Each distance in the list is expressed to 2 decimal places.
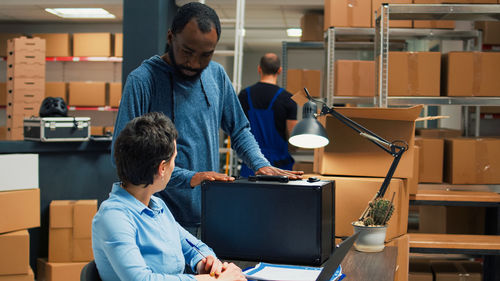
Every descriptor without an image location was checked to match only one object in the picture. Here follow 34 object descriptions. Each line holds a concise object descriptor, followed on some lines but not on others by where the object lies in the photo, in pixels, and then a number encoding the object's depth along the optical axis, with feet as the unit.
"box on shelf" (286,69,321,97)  17.15
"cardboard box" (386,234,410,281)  7.26
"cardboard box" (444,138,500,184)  10.91
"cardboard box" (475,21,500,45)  13.47
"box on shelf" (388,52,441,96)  11.00
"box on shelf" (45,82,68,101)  24.23
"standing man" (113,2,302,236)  5.41
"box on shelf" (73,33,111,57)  24.44
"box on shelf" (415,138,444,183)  11.18
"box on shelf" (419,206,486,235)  11.93
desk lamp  6.04
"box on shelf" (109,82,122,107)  24.23
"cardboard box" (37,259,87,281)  12.22
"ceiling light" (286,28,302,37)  29.73
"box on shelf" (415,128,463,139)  12.39
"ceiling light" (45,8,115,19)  24.20
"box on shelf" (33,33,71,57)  24.88
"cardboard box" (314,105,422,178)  7.59
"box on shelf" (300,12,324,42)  19.27
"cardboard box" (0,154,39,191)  11.38
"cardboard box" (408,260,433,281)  10.46
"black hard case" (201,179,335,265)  4.84
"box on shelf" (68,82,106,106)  24.11
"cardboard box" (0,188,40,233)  11.31
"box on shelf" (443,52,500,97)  10.94
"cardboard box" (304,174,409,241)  7.24
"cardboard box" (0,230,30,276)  11.18
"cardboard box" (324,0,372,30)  13.38
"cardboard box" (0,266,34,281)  11.30
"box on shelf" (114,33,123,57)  24.56
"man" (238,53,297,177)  12.69
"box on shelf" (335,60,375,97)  13.55
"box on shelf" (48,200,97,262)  12.42
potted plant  5.89
